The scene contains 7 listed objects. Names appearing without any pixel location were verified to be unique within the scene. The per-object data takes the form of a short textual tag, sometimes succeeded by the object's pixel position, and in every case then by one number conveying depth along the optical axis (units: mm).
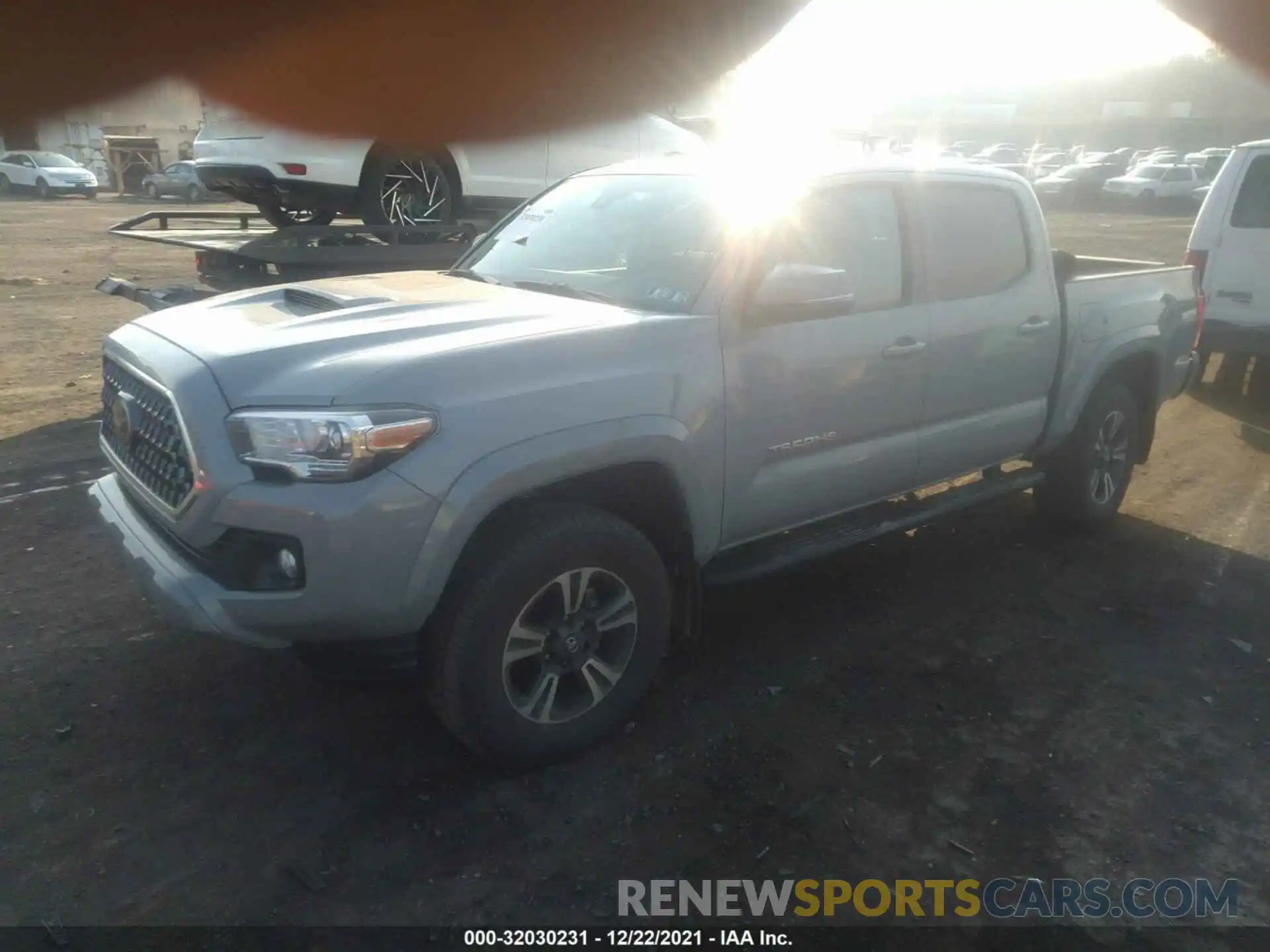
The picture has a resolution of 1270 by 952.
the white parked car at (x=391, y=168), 7445
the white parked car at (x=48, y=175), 33719
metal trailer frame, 6523
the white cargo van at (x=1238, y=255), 7910
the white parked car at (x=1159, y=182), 34531
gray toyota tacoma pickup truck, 2820
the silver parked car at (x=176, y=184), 34188
